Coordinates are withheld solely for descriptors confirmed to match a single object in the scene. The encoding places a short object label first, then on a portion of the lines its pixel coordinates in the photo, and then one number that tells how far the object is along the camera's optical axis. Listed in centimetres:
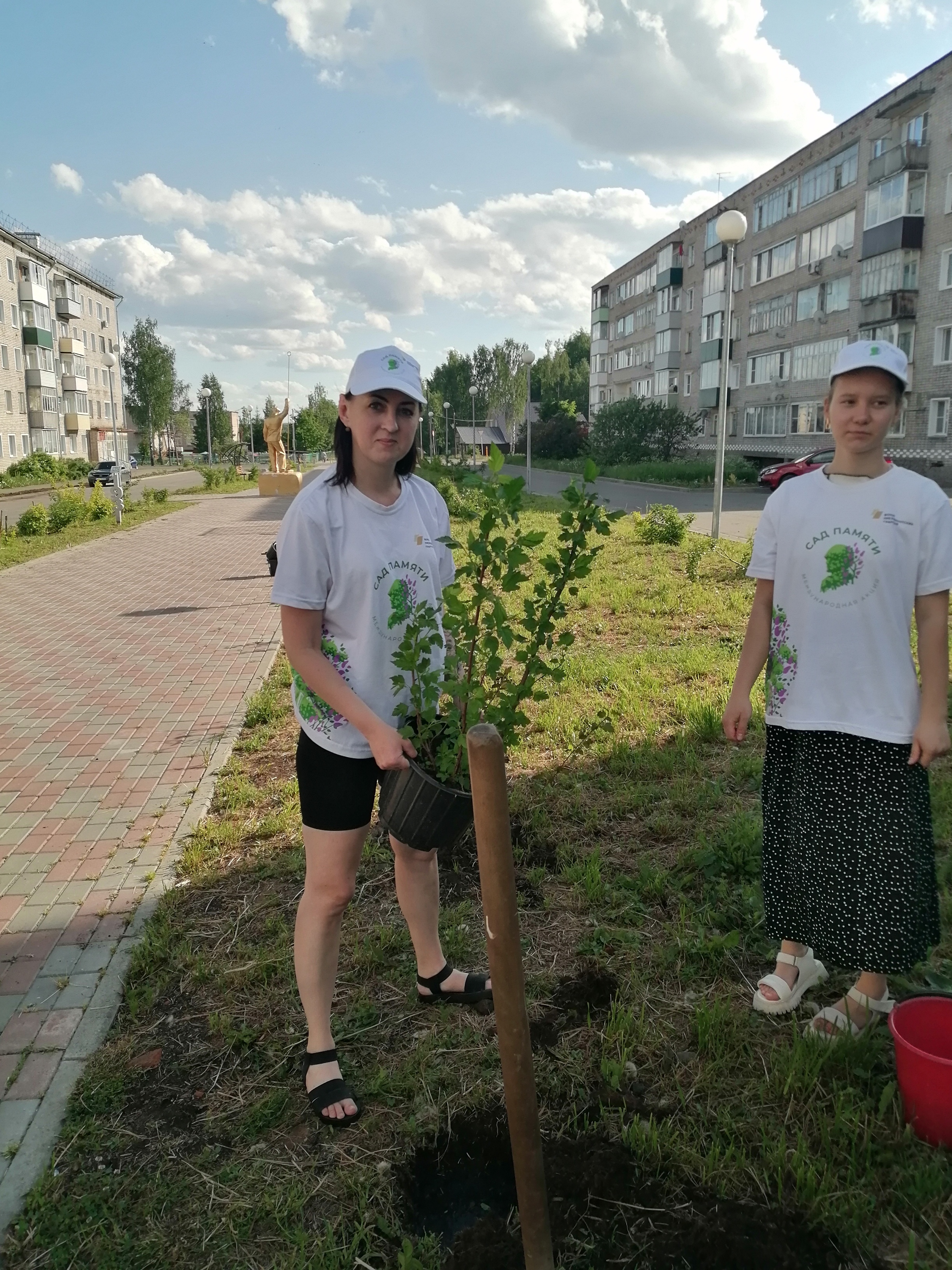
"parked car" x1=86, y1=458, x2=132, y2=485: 4178
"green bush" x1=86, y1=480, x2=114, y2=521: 2162
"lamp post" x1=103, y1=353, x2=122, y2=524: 2142
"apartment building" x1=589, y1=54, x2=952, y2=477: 3241
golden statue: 3116
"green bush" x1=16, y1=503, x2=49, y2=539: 1883
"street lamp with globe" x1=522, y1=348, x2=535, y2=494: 3067
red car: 2747
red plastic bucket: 227
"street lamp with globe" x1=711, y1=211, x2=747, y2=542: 1352
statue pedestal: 3206
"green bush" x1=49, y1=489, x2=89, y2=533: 1980
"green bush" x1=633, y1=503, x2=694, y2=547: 1369
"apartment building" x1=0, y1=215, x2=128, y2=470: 5541
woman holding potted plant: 227
